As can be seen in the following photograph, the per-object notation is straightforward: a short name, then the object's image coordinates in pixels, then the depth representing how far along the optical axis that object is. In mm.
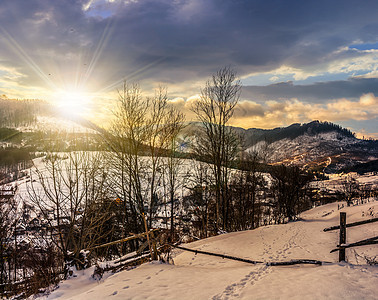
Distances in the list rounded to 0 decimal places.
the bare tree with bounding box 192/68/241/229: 21923
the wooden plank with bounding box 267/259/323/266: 7375
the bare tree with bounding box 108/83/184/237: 16484
